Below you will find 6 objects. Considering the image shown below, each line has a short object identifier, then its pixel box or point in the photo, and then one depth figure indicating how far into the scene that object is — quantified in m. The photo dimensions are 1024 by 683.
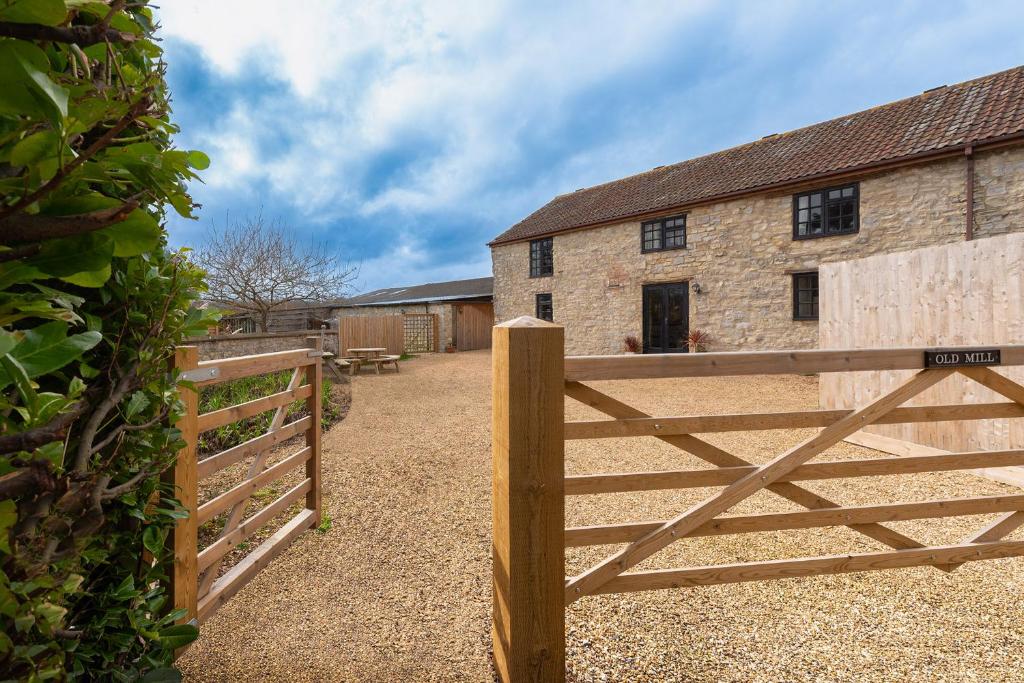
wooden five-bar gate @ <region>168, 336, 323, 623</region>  2.23
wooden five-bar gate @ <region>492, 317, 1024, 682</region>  1.83
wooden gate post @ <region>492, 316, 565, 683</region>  1.81
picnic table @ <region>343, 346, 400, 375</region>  13.13
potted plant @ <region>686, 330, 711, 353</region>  13.80
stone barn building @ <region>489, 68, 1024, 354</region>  10.14
